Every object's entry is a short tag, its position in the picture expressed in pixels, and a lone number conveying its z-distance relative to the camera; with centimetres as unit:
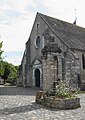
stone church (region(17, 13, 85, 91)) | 2089
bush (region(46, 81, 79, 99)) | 993
